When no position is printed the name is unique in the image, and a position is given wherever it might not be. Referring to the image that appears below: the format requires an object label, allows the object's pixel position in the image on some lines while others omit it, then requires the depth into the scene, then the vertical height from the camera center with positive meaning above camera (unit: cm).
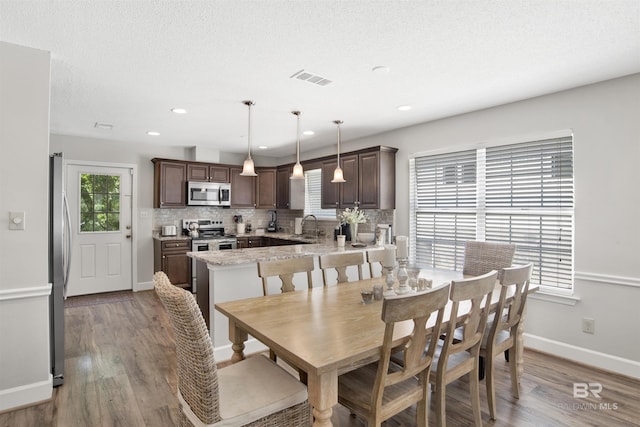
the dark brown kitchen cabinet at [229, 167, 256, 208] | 655 +44
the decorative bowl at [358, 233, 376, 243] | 471 -34
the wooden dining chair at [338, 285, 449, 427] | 150 -78
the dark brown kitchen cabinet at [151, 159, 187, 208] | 576 +48
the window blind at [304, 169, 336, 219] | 612 +31
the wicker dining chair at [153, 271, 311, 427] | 146 -85
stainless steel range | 572 -42
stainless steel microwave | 600 +33
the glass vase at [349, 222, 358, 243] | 471 -27
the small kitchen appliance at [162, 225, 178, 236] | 591 -32
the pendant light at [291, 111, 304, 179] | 397 +47
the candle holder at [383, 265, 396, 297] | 237 -51
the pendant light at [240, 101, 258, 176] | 366 +49
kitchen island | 312 -67
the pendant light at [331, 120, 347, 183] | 418 +44
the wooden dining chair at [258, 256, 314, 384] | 246 -42
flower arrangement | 462 -7
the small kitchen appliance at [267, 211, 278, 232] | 709 -24
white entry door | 538 -25
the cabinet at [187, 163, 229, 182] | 604 +72
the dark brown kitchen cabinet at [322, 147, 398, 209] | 466 +46
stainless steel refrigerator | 267 -42
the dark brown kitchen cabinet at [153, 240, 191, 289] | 551 -78
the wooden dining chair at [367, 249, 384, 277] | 302 -38
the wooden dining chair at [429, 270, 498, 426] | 180 -75
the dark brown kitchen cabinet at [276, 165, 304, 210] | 651 +42
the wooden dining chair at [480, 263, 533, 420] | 217 -79
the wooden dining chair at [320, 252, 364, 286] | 283 -41
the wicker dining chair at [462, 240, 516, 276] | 311 -41
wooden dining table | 146 -60
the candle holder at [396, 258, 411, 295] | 240 -47
